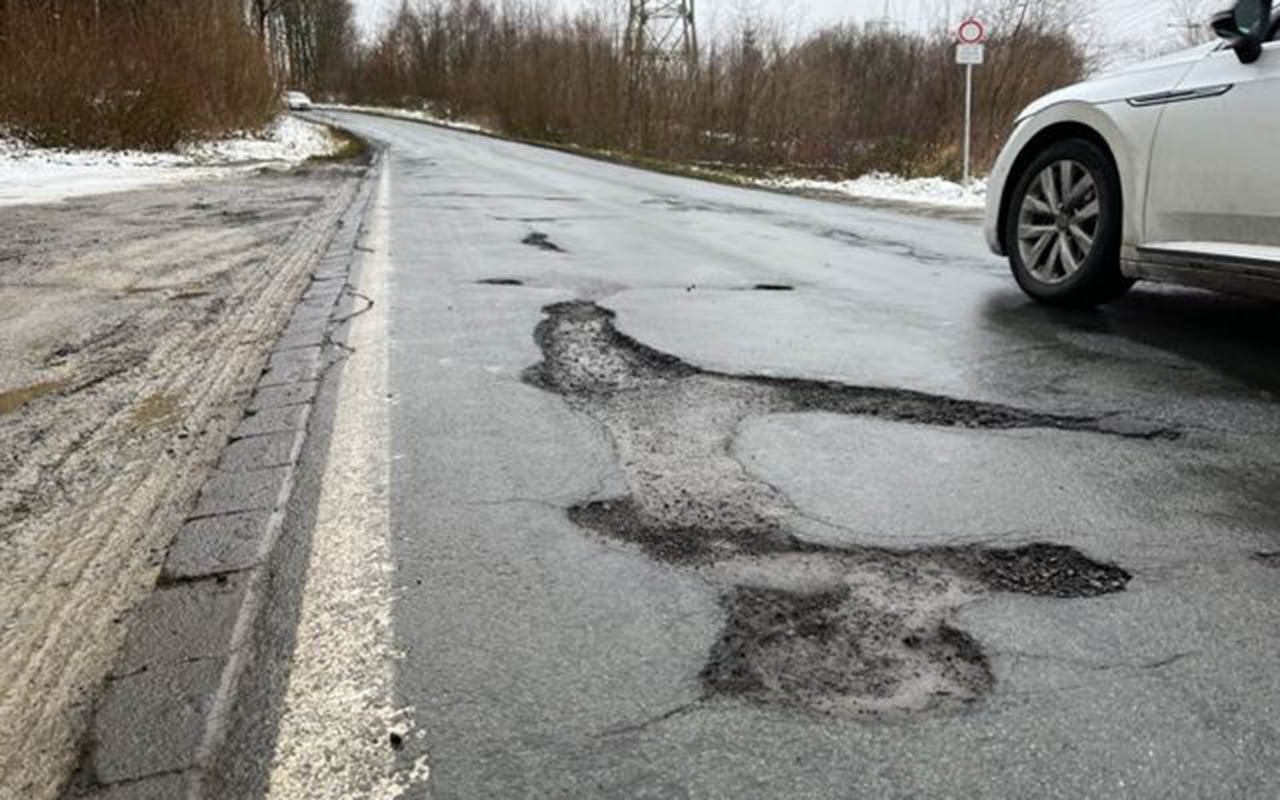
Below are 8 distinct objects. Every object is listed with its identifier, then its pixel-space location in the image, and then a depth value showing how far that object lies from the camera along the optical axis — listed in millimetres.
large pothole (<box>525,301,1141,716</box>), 1914
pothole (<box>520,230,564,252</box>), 7855
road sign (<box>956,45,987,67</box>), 14484
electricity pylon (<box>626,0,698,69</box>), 27766
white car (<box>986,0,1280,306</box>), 4039
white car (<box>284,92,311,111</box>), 55656
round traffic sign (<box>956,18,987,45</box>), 14680
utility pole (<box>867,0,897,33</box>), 23297
